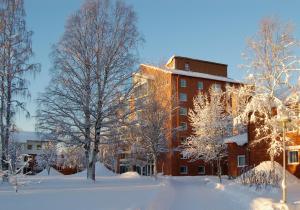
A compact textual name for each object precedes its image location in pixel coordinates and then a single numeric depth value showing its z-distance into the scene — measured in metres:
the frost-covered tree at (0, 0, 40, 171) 28.09
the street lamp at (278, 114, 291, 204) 15.55
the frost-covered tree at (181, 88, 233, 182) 42.06
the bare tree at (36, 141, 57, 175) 78.01
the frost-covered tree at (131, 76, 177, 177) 42.47
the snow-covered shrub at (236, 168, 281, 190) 24.64
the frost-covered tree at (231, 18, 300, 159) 30.73
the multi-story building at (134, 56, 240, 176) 53.41
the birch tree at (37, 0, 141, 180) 30.30
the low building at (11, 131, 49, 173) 93.60
